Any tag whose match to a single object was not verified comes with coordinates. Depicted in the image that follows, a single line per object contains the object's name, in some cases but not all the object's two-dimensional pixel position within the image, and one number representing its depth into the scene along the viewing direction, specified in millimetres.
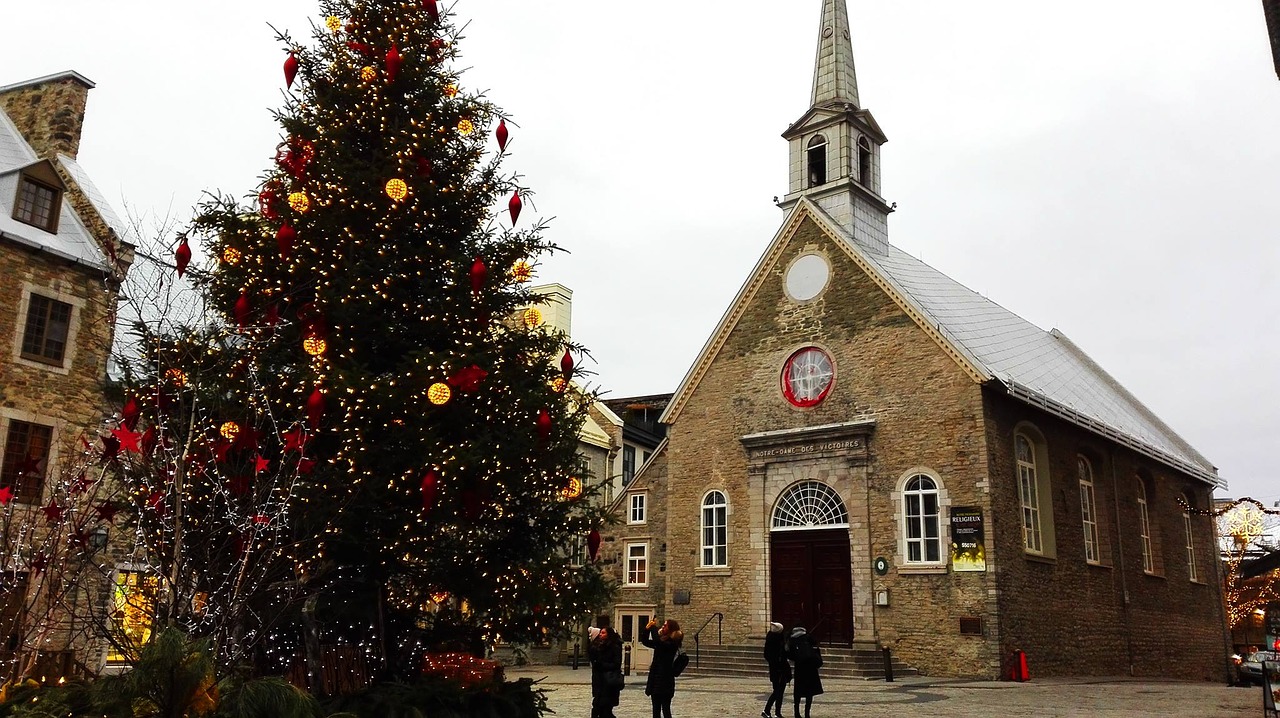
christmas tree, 9789
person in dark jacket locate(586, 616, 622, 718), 10953
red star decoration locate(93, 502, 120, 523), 9031
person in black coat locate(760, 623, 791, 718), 13138
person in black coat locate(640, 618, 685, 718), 11414
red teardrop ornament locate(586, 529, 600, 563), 11040
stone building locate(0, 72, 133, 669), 18406
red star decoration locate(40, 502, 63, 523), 8336
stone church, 22078
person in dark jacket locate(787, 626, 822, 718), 12781
